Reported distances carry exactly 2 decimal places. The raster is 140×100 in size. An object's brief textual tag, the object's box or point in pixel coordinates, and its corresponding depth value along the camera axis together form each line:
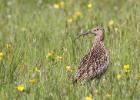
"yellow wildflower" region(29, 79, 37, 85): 12.75
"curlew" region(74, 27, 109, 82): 13.68
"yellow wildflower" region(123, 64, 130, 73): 13.74
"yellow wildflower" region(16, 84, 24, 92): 12.22
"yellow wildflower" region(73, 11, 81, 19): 20.34
